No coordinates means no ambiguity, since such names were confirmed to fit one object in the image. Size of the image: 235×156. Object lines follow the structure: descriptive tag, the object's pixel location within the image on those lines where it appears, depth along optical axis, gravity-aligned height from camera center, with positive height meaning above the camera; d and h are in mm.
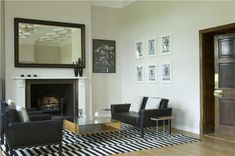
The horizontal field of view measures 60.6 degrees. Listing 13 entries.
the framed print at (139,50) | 5777 +837
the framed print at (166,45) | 4983 +851
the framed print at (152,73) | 5391 +146
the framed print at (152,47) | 5348 +852
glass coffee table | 3771 -910
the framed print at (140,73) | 5756 +160
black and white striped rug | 3313 -1195
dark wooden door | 4081 -131
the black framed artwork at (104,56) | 6226 +718
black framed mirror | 5228 +993
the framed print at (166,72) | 4983 +155
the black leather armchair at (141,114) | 4086 -803
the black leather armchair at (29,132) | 2881 -773
